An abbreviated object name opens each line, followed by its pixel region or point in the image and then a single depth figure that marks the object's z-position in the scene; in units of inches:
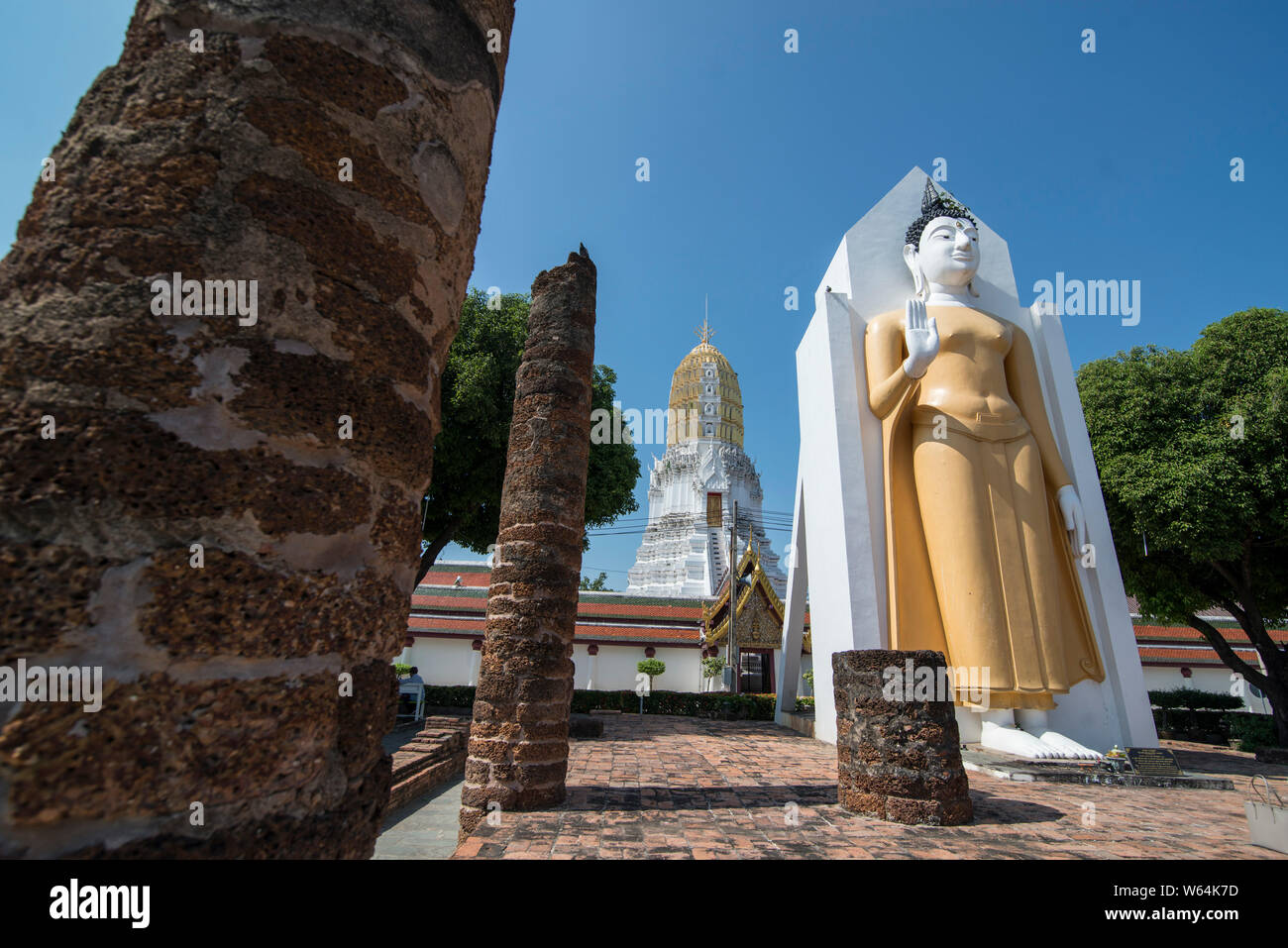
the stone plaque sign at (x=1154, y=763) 331.0
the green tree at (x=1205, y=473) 446.0
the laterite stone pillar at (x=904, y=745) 204.2
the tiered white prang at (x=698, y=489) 1472.7
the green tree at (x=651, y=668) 808.3
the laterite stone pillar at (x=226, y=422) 37.9
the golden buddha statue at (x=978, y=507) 352.2
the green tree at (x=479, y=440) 564.4
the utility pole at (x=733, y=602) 791.7
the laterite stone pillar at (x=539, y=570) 212.8
